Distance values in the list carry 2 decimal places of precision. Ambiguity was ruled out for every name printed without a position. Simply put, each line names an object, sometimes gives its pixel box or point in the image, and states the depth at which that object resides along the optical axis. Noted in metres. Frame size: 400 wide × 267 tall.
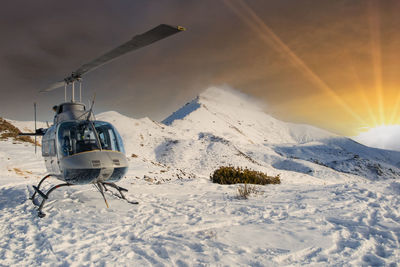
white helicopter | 6.10
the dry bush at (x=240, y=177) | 11.45
